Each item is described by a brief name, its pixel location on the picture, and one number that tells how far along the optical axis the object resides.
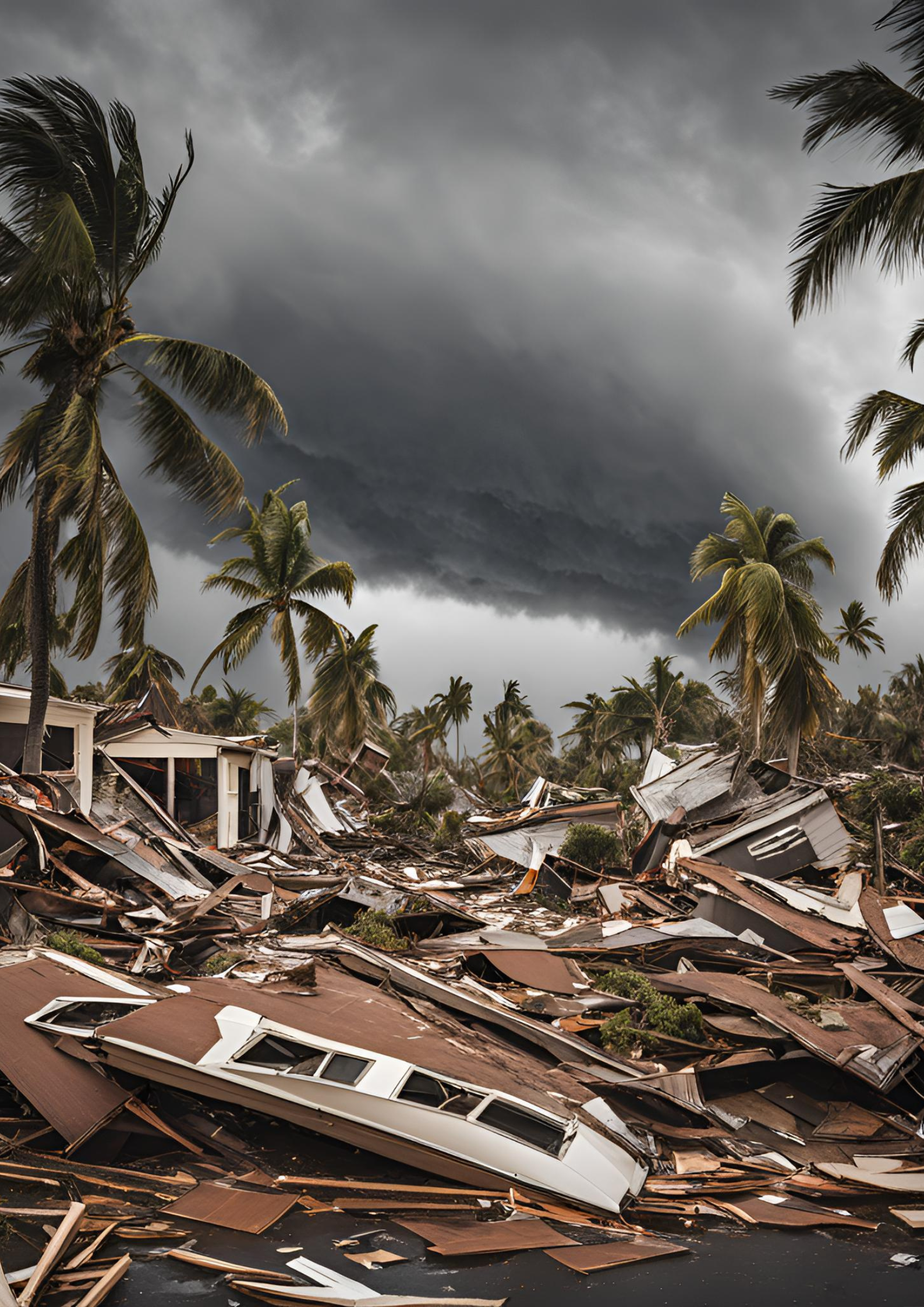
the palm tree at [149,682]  23.19
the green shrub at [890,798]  16.50
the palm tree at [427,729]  42.84
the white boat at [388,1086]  5.05
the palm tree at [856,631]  45.84
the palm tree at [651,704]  45.44
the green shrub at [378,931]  10.84
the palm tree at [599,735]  49.44
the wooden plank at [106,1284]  3.77
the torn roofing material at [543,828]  19.78
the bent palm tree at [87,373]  11.95
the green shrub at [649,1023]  7.28
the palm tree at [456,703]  46.31
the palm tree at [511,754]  48.69
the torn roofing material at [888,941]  9.20
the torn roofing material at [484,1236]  4.46
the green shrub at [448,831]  23.75
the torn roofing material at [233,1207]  4.64
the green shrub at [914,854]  13.95
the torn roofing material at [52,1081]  5.53
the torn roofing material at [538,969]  8.78
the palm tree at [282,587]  26.73
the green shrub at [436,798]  30.73
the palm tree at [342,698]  32.19
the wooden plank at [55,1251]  3.73
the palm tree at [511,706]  54.75
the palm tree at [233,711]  54.41
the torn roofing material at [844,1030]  6.60
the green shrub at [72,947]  8.77
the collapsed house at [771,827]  14.57
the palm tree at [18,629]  13.75
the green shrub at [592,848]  18.42
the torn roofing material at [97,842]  11.55
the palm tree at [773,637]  19.28
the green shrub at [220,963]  9.61
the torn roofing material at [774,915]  10.15
